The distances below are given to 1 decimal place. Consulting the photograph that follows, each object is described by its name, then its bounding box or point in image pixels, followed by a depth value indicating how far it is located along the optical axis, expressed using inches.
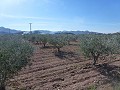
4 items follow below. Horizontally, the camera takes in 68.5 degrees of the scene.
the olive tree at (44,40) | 639.4
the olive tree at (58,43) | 541.4
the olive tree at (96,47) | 323.8
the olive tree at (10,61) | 195.2
